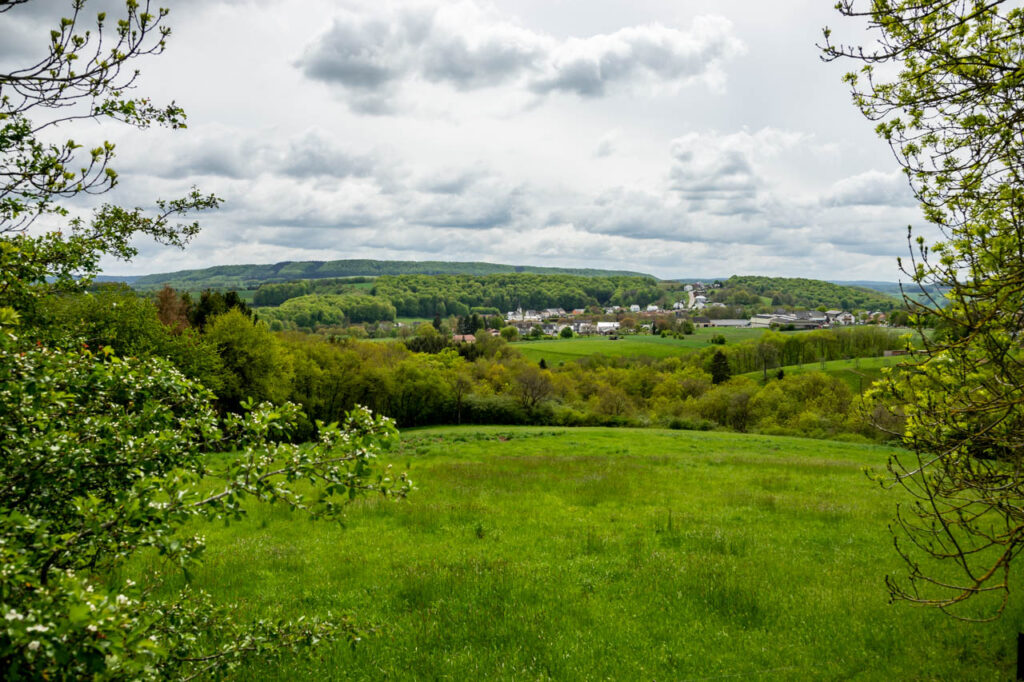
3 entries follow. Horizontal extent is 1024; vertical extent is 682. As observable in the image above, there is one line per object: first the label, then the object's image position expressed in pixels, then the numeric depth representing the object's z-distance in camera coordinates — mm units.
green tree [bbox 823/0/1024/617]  6098
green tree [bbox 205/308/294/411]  44125
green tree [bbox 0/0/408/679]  3688
